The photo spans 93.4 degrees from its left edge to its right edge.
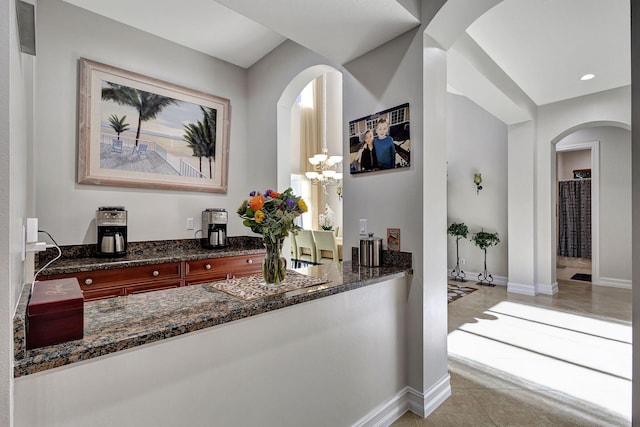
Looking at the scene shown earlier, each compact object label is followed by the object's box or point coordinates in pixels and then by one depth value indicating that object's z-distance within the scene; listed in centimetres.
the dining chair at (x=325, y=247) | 480
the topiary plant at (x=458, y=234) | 514
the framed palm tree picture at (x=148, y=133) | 244
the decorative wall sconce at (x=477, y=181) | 513
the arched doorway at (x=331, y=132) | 771
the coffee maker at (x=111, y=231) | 238
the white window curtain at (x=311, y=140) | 777
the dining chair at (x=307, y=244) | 522
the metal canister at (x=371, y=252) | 199
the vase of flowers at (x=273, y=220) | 143
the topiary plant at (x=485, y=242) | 490
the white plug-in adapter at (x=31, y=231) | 120
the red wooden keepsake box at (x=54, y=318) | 80
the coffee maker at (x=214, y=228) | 294
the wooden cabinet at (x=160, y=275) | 210
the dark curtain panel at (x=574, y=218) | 676
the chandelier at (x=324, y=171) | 612
